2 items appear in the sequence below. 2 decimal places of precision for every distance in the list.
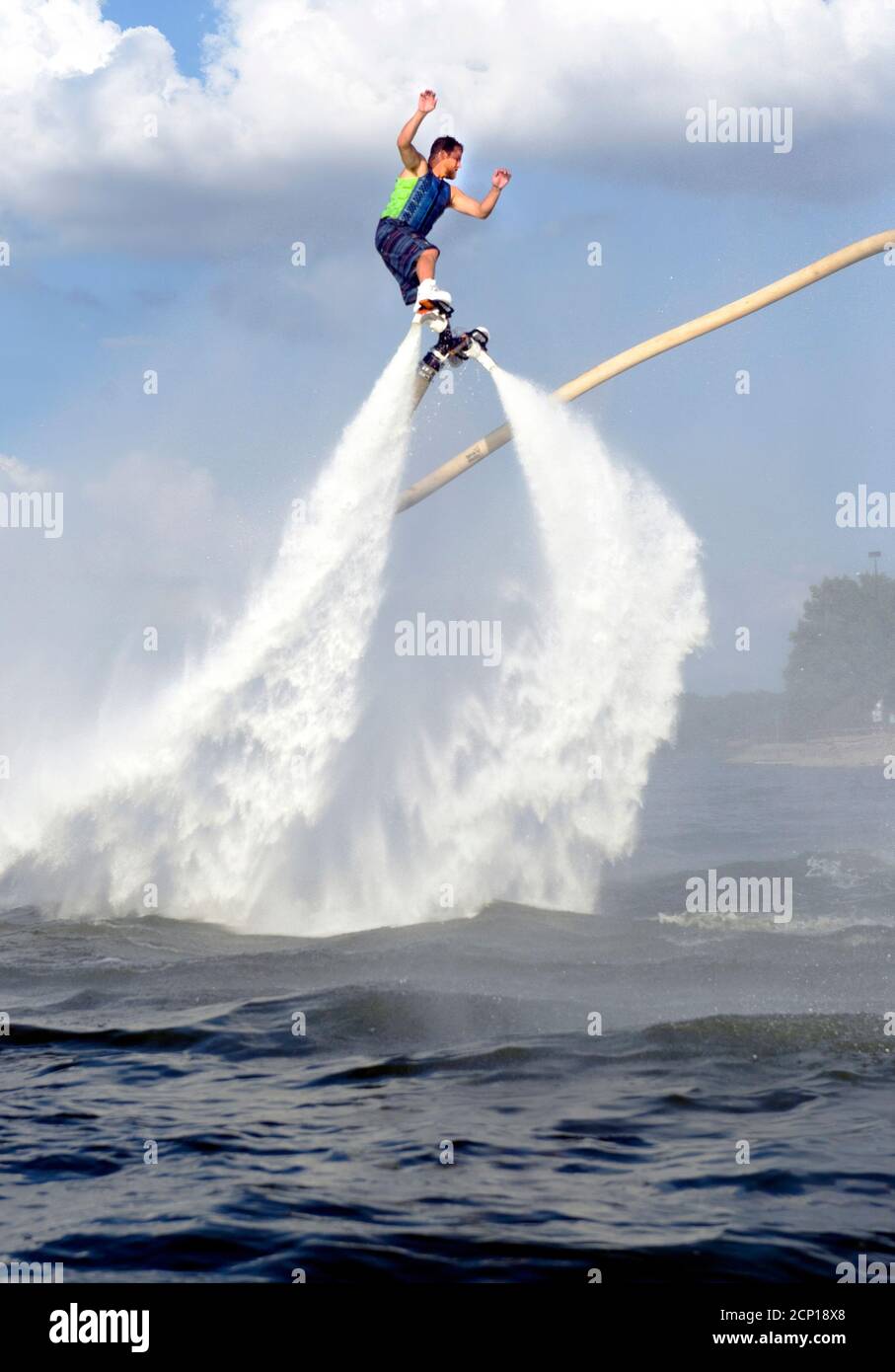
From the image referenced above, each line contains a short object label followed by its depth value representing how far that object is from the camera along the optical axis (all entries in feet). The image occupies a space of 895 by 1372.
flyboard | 63.16
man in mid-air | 62.95
